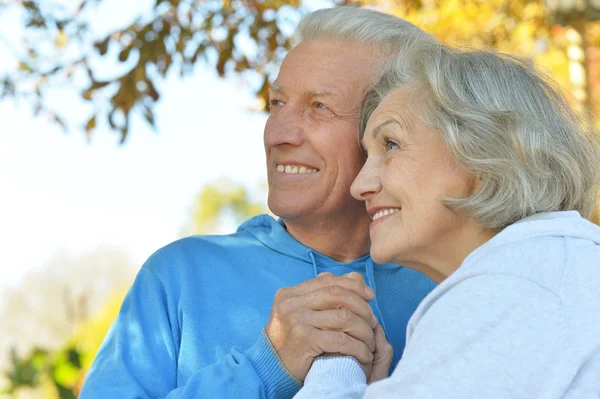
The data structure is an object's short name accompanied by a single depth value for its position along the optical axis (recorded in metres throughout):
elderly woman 1.66
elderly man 2.35
